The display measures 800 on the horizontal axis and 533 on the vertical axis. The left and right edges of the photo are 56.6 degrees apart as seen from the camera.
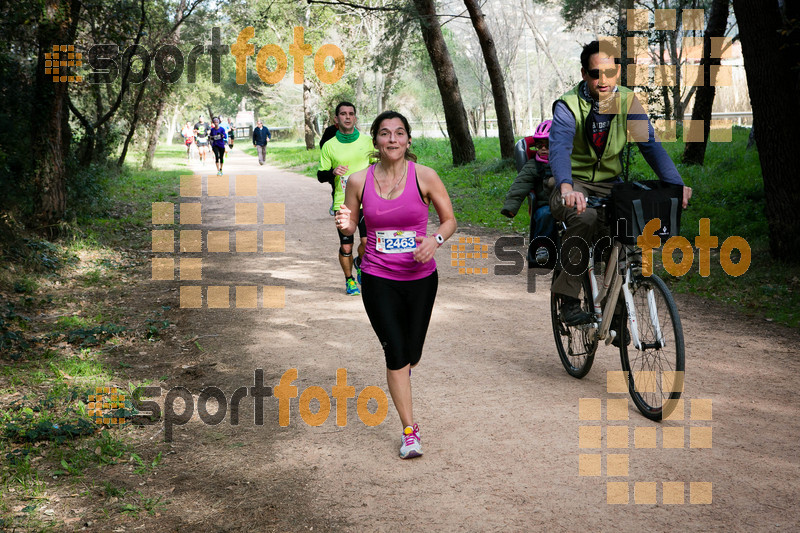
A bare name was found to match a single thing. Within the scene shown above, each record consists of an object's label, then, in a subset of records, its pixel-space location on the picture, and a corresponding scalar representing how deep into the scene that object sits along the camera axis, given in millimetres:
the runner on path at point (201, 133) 34438
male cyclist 4922
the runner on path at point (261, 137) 36250
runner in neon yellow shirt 8586
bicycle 4730
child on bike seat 5664
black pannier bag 4688
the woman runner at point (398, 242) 4426
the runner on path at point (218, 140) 27703
